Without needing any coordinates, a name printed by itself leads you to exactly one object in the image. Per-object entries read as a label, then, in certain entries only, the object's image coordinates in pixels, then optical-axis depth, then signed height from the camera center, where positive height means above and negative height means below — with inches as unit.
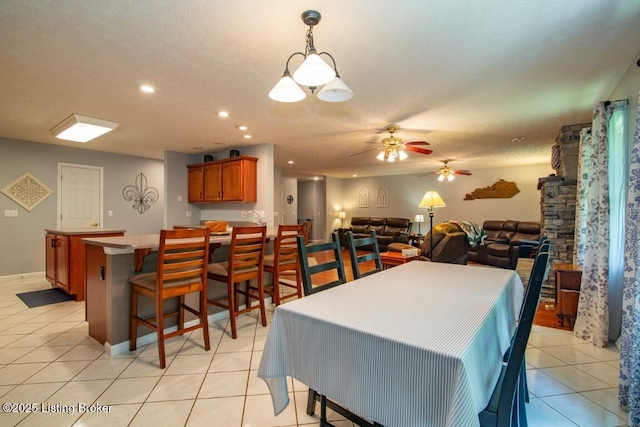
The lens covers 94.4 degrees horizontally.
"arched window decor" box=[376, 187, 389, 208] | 372.8 +17.4
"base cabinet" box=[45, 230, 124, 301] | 146.6 -23.5
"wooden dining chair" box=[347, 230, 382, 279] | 79.7 -12.2
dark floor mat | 144.9 -43.6
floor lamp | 178.8 +5.8
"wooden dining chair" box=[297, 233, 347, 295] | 61.4 -12.3
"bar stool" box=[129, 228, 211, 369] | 85.0 -20.4
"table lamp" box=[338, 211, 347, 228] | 394.8 -5.8
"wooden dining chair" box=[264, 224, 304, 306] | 120.9 -19.5
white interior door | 208.7 +12.3
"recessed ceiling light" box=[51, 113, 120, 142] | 139.3 +42.3
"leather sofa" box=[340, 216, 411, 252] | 326.6 -20.1
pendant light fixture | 57.8 +28.0
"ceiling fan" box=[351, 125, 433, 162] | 159.2 +35.4
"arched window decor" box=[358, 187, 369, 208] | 390.3 +18.2
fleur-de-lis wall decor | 239.3 +15.6
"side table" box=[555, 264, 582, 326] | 114.6 -31.8
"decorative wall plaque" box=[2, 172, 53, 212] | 189.9 +14.4
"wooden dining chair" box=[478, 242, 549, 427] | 35.2 -18.0
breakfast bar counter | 92.3 -22.7
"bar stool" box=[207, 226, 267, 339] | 104.6 -20.3
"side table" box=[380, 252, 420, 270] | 163.3 -26.6
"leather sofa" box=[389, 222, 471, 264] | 182.9 -21.2
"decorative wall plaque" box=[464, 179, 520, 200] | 291.7 +20.3
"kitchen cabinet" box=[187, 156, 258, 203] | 190.1 +21.4
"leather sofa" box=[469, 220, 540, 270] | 240.1 -26.9
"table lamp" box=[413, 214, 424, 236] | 307.6 -6.9
